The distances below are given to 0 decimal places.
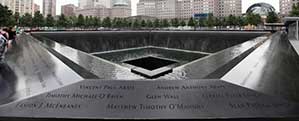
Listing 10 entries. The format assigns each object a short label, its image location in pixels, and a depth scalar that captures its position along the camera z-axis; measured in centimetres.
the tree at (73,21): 4164
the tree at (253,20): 3691
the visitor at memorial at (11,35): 1011
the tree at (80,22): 4108
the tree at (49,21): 3787
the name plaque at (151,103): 204
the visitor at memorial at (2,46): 430
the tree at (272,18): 3325
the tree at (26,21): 3703
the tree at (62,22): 3931
